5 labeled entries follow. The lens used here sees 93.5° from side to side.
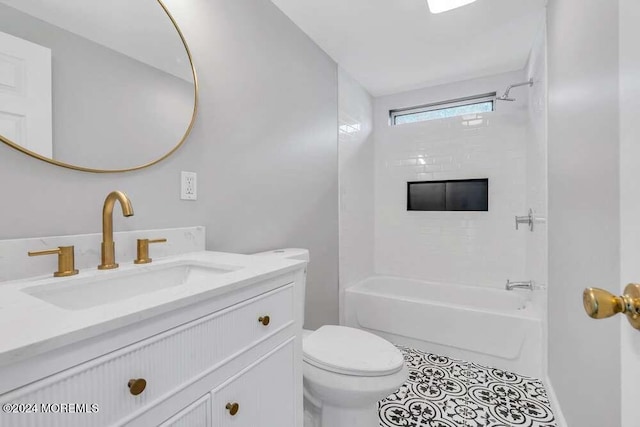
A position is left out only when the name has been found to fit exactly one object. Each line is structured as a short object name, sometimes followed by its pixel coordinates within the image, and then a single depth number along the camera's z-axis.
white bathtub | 2.03
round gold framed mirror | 0.85
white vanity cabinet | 0.47
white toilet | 1.24
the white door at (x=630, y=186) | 0.45
